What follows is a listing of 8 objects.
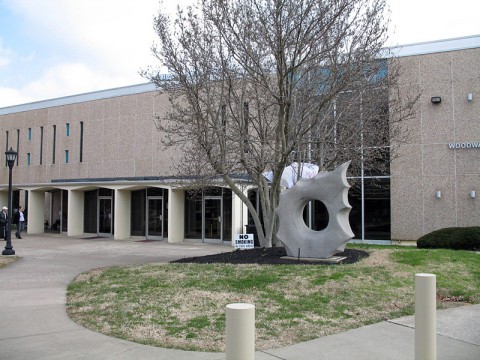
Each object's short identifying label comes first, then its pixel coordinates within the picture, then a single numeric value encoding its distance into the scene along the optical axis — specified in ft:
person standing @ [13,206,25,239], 84.16
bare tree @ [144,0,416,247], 37.91
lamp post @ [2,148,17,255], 54.44
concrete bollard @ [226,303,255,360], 10.21
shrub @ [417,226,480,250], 50.55
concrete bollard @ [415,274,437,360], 15.10
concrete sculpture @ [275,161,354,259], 38.68
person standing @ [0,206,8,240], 77.71
